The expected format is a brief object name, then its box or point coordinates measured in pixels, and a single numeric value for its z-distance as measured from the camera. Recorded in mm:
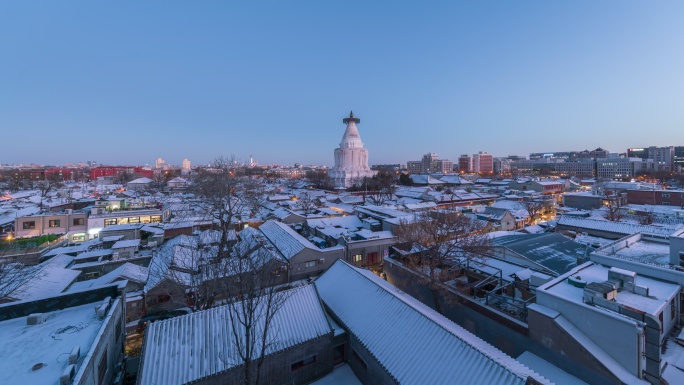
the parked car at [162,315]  12719
